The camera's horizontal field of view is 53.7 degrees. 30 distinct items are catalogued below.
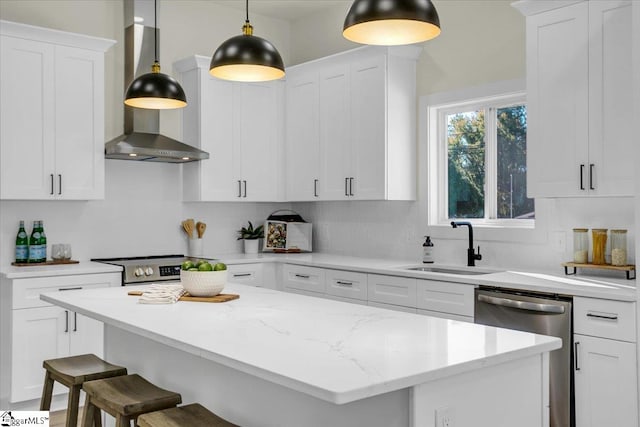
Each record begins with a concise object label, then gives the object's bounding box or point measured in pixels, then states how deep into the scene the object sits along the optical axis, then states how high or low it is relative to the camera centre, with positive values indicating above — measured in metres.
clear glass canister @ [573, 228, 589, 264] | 3.75 -0.18
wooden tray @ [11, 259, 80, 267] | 4.44 -0.33
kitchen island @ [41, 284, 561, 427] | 1.74 -0.42
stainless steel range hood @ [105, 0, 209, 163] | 4.85 +0.81
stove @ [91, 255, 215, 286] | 4.49 -0.38
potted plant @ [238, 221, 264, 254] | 5.79 -0.18
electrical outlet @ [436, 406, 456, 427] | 1.79 -0.58
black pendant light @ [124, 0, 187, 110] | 3.28 +0.65
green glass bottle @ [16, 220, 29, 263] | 4.50 -0.20
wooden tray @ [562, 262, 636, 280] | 3.49 -0.29
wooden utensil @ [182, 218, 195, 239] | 5.48 -0.09
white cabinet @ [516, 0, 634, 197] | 3.37 +0.66
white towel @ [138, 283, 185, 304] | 2.89 -0.37
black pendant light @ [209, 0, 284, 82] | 2.77 +0.71
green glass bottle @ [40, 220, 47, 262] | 4.56 -0.21
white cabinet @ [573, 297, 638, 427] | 3.07 -0.73
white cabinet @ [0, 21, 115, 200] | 4.26 +0.73
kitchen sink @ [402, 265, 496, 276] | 4.34 -0.38
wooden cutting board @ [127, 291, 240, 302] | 2.91 -0.38
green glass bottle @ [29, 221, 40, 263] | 4.52 -0.19
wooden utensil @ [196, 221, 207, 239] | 5.54 -0.10
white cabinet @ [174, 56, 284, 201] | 5.27 +0.71
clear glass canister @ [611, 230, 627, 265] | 3.54 -0.18
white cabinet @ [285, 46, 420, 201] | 4.82 +0.74
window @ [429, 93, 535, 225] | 4.48 +0.42
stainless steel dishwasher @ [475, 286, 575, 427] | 3.29 -0.58
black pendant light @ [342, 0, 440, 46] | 2.09 +0.67
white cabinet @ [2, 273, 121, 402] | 4.05 -0.75
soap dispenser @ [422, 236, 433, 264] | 4.77 -0.27
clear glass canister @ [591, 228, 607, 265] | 3.65 -0.17
